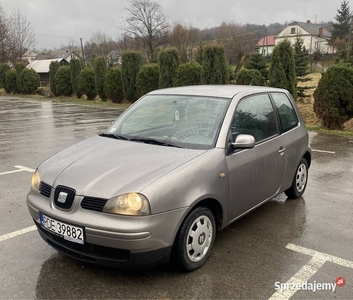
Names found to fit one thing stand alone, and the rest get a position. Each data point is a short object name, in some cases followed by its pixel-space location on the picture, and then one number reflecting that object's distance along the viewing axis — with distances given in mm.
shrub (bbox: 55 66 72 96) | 26766
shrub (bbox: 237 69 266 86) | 16552
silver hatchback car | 2795
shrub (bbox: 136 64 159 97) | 19250
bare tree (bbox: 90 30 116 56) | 72750
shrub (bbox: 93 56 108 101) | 22578
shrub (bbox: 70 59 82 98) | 25494
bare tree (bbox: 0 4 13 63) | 40209
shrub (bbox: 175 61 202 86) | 17062
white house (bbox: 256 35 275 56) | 87750
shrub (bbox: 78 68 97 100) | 23844
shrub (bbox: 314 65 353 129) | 10047
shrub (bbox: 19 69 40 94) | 30000
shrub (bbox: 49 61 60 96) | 27656
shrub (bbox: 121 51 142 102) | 20219
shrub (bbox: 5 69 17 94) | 31969
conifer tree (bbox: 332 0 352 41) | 70875
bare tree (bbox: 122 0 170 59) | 53156
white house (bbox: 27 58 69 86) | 63562
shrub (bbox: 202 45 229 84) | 15969
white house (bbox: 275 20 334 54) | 80688
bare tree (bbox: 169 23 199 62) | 53634
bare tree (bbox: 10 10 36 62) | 43219
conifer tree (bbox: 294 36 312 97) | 19694
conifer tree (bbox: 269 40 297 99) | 13039
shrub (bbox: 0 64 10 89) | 34147
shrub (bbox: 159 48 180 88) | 18062
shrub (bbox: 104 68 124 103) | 21266
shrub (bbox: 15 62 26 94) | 30703
